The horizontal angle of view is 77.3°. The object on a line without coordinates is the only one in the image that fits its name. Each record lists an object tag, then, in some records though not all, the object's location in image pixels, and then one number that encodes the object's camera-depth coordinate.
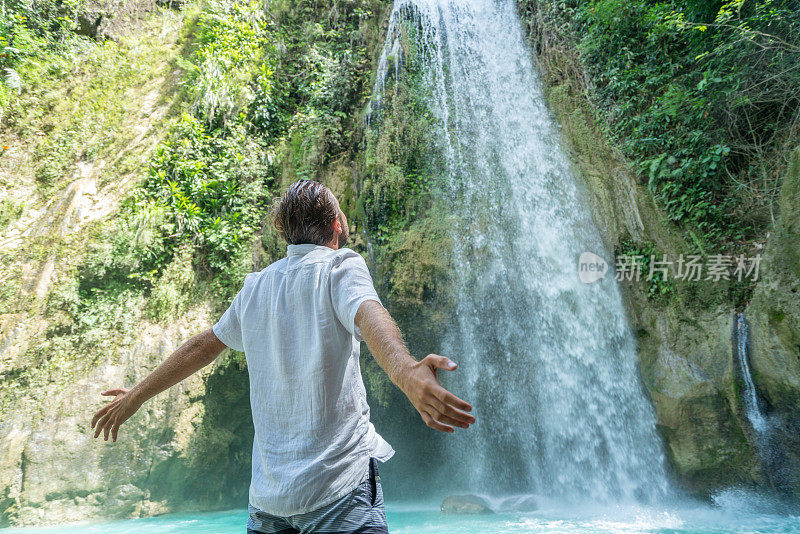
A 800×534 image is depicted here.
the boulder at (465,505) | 5.85
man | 1.15
